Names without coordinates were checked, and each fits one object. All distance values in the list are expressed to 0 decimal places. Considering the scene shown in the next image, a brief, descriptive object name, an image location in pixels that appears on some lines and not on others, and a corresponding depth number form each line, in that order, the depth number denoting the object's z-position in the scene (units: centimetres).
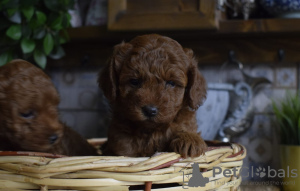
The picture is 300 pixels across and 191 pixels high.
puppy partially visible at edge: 53
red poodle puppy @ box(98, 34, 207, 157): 57
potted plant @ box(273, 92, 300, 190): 77
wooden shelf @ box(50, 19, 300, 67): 83
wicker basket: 50
